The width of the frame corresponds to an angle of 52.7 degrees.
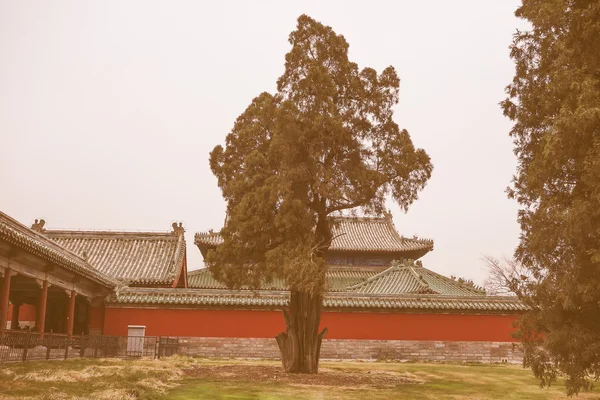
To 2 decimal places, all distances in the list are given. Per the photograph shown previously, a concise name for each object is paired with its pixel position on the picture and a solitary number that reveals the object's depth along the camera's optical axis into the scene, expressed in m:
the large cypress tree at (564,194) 9.42
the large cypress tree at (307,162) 15.32
